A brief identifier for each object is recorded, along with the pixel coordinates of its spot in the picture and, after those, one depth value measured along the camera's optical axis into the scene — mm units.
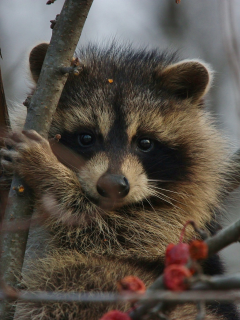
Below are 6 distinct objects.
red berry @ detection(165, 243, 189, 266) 2859
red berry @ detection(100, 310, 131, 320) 2749
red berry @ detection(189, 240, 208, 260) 2627
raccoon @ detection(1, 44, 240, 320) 3005
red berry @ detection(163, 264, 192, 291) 2492
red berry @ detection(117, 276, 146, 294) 2729
